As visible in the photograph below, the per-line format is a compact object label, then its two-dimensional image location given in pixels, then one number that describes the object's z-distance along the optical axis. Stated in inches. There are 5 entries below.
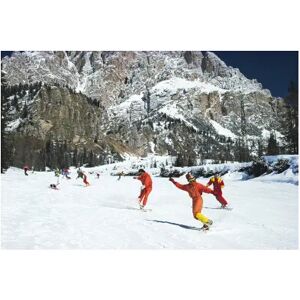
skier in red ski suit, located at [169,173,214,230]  368.6
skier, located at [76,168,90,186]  1167.0
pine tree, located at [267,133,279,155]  1526.0
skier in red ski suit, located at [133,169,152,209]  520.1
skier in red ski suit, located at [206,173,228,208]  507.8
